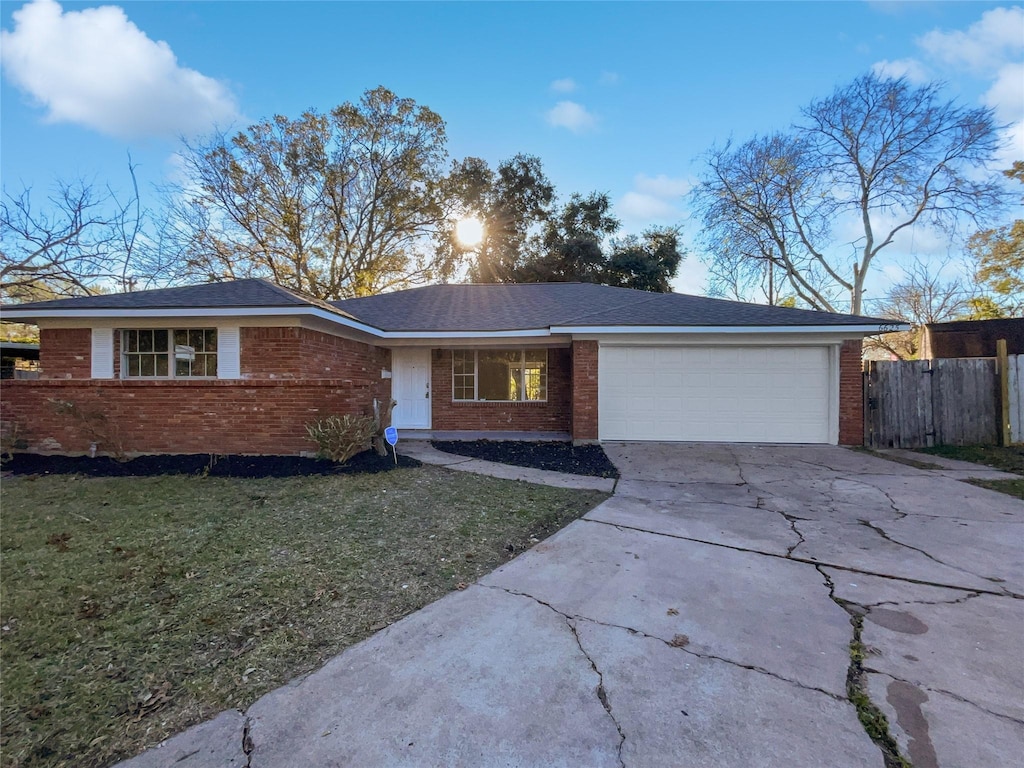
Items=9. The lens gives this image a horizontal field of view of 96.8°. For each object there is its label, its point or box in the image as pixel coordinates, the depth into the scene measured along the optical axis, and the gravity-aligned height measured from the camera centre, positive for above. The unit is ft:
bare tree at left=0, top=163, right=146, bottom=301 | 46.34 +13.05
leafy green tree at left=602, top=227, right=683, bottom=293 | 67.67 +18.26
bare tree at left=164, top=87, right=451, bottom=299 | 65.62 +28.37
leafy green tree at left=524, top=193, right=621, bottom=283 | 70.23 +21.63
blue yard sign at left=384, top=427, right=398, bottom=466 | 23.48 -2.78
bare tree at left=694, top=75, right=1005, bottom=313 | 56.13 +29.87
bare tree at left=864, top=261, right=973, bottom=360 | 67.05 +11.57
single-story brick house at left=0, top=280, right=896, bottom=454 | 25.20 +0.86
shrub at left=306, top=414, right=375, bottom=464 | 23.56 -2.81
